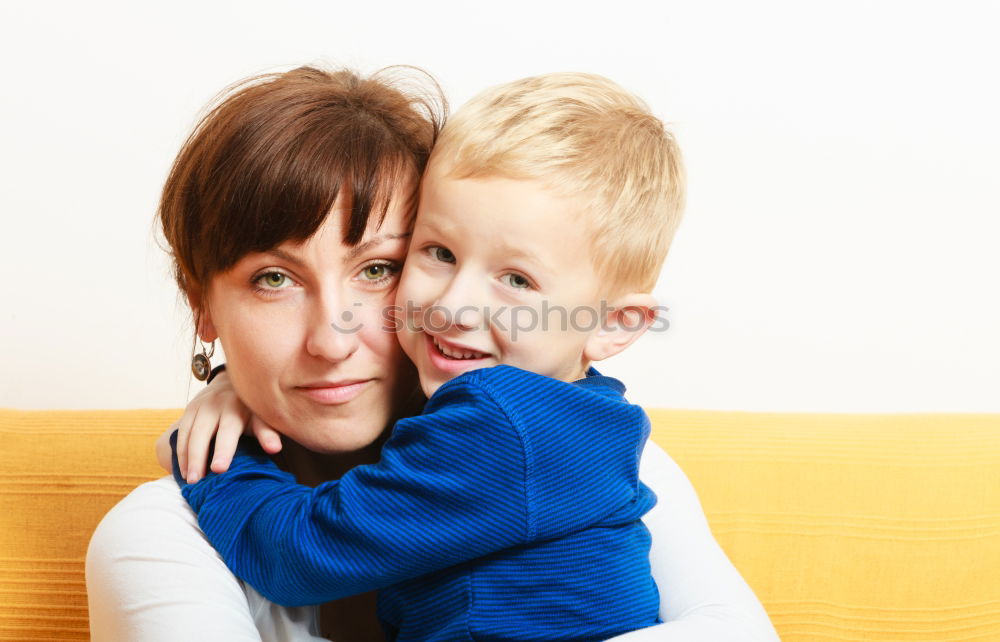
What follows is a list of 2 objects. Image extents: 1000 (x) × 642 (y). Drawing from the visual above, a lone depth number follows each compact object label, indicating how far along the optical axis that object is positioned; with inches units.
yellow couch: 80.0
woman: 54.5
